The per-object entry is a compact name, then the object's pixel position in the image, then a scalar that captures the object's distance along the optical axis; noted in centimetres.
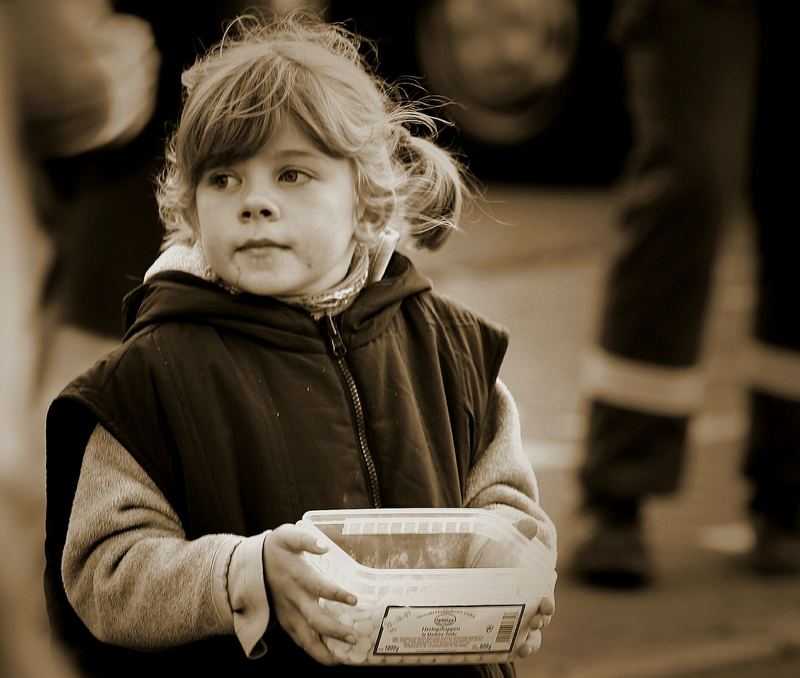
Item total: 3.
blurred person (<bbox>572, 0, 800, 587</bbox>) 764
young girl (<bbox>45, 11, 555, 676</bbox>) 373
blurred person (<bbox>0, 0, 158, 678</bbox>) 455
